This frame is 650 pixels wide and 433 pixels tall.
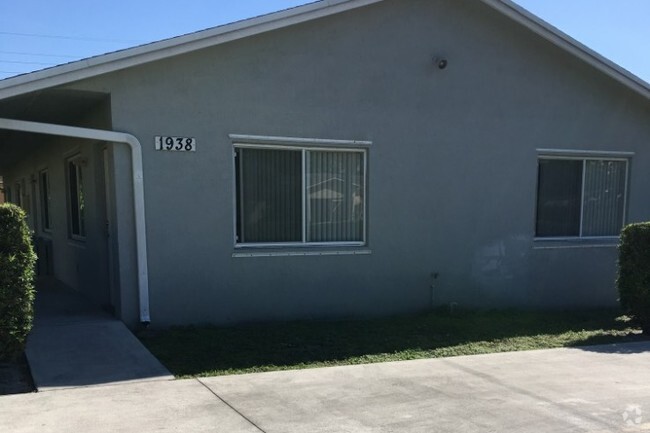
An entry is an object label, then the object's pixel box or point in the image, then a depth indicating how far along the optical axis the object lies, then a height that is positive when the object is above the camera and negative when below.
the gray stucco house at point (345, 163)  6.66 +0.32
